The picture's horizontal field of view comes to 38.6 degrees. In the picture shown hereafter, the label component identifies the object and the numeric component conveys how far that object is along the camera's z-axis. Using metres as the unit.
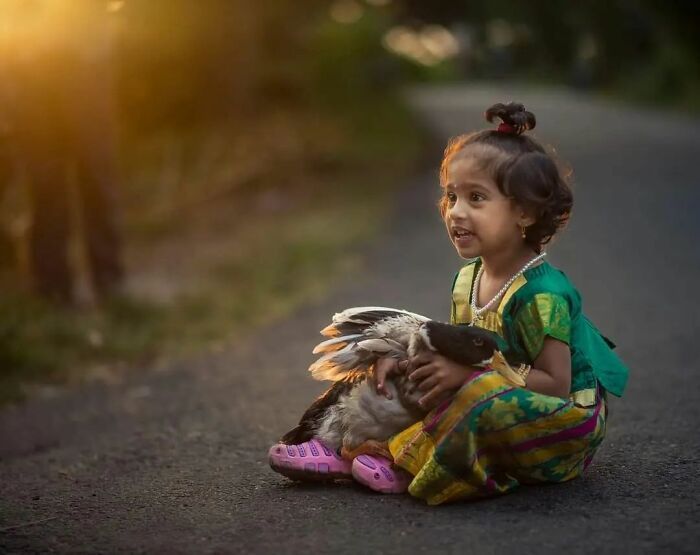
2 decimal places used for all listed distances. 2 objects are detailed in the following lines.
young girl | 2.91
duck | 3.03
